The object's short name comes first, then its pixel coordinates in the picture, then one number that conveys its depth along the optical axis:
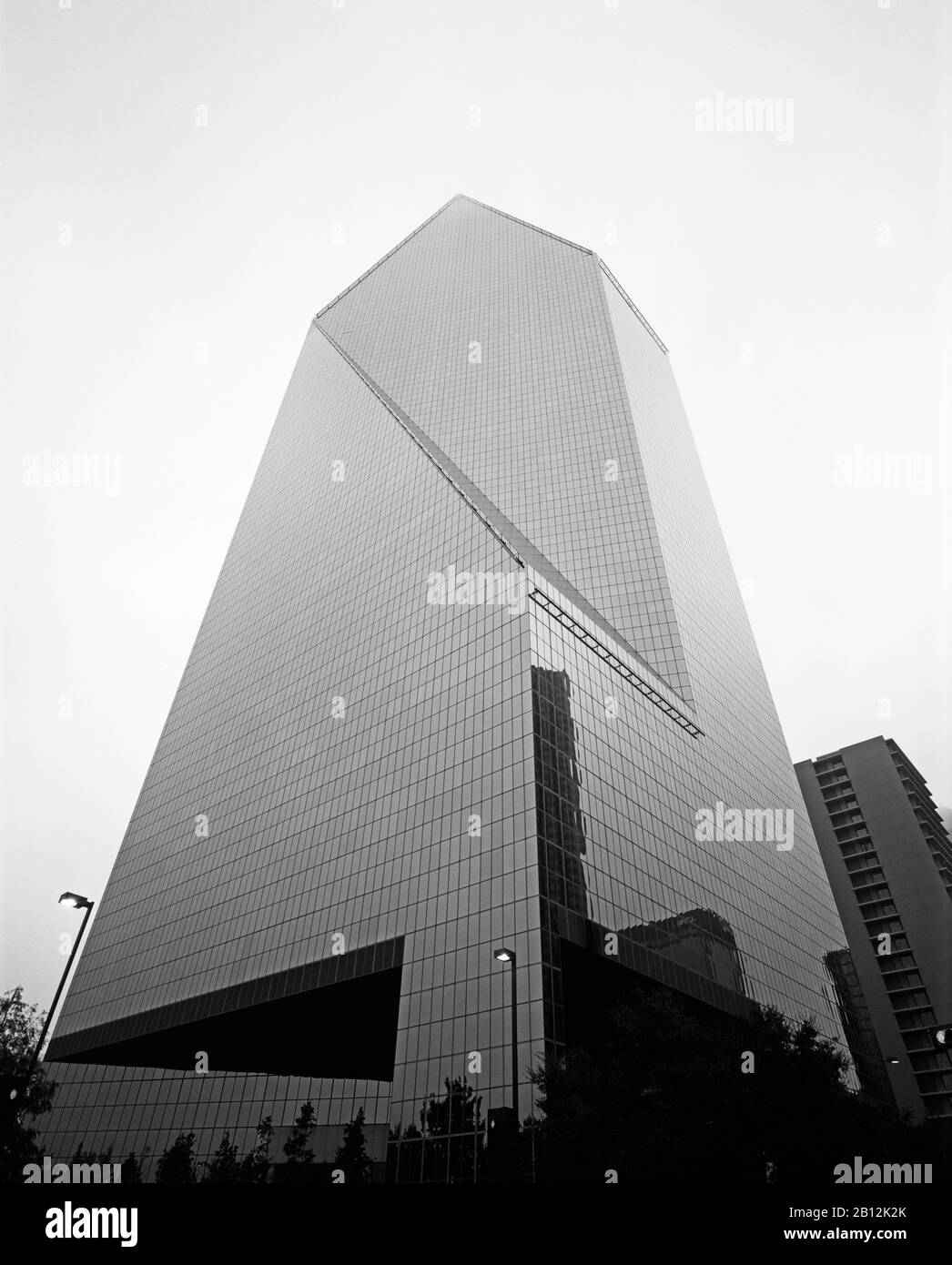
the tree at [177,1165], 50.48
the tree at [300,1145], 43.28
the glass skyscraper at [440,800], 42.53
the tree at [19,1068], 34.34
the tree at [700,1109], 24.25
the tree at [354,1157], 40.59
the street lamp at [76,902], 22.84
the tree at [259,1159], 46.38
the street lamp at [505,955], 25.84
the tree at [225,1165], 46.94
